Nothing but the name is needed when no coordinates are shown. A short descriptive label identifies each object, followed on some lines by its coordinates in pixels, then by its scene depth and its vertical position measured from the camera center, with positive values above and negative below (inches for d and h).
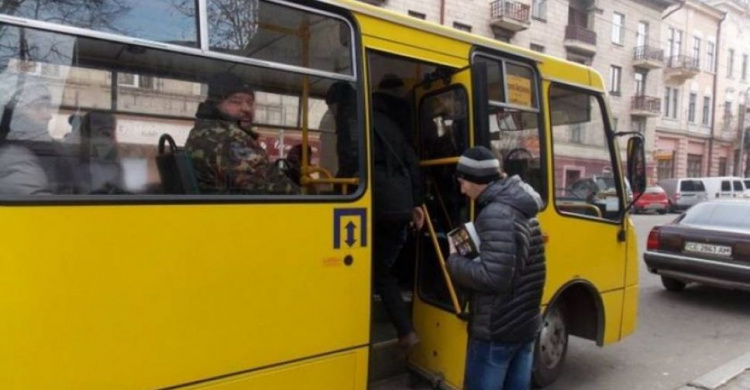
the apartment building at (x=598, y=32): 1054.4 +279.4
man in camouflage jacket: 106.4 +3.0
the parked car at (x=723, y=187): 1100.5 -34.0
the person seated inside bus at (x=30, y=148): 86.0 +1.7
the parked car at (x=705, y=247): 291.4 -42.5
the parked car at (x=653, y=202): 1001.5 -59.3
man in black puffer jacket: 109.2 -20.8
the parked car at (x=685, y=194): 1120.8 -48.9
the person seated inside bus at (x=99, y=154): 93.3 +0.8
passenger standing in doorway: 134.2 -9.6
